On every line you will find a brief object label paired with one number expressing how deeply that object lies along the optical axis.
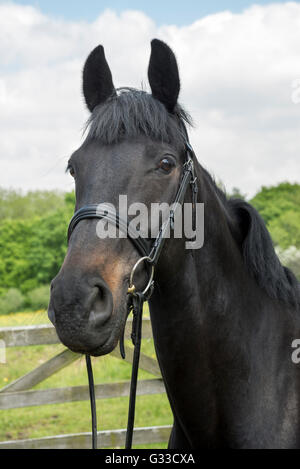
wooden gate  4.80
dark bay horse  1.92
